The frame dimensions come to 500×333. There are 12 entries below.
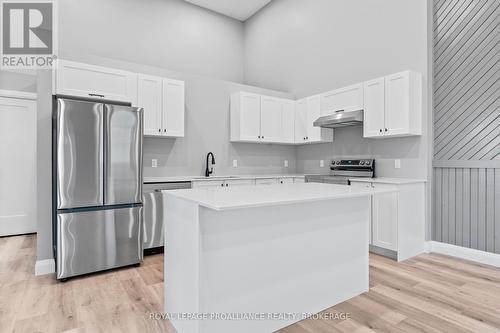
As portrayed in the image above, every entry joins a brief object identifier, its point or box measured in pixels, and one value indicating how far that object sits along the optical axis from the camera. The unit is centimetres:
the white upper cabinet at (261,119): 466
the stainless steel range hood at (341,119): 397
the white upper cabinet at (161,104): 376
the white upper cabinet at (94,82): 320
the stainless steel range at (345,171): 408
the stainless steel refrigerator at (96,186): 274
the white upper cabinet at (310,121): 468
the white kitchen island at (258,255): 167
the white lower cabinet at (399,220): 331
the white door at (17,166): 440
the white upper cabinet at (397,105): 349
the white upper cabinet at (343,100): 405
